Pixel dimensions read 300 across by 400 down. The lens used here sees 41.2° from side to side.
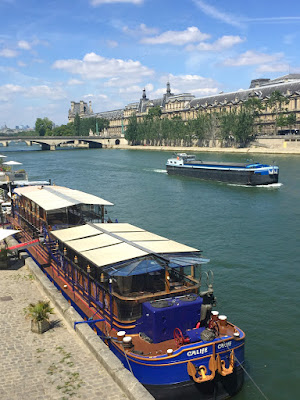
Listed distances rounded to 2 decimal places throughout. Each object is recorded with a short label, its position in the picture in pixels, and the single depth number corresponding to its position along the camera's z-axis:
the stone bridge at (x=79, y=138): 158.00
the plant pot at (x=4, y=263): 20.34
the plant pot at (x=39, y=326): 13.61
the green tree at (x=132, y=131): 173.52
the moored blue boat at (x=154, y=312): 12.09
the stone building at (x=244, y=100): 126.78
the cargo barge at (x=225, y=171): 59.53
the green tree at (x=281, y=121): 120.00
